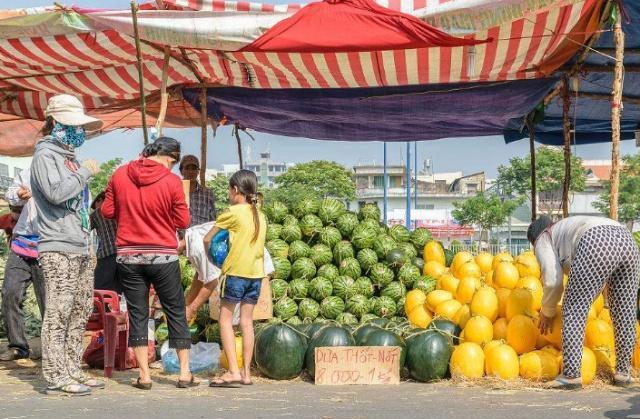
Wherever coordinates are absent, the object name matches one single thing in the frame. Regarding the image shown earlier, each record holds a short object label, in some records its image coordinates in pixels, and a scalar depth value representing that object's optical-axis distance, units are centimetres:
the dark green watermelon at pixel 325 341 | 638
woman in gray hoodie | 533
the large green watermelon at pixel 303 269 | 778
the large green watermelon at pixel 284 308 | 745
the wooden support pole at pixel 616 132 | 693
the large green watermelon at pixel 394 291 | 779
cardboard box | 712
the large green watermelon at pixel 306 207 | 847
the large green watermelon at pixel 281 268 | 773
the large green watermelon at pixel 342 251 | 805
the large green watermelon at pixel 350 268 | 789
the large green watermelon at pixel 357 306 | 763
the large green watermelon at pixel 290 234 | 816
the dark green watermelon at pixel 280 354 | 634
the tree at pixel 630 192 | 6094
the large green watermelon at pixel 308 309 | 750
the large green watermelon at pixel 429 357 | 630
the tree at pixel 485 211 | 6606
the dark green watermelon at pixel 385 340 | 638
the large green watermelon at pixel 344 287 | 771
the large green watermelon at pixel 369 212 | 866
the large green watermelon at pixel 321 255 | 797
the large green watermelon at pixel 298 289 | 765
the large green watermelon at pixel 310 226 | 824
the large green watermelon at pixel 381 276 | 789
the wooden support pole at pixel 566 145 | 926
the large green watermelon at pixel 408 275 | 794
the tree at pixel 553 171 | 5941
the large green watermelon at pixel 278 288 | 757
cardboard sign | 621
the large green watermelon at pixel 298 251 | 796
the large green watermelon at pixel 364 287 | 778
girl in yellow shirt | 584
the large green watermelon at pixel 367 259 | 802
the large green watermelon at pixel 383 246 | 816
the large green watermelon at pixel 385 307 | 766
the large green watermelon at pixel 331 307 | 755
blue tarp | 796
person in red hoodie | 558
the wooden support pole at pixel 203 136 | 948
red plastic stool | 638
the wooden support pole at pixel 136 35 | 659
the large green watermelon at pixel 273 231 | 809
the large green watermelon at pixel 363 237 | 817
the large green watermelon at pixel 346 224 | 830
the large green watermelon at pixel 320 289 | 764
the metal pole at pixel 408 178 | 3011
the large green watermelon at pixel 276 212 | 850
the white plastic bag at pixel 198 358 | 666
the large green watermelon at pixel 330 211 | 841
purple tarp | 952
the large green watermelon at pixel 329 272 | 780
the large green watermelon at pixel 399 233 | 863
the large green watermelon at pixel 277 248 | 789
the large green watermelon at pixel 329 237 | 817
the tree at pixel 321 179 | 6062
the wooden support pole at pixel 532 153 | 1106
